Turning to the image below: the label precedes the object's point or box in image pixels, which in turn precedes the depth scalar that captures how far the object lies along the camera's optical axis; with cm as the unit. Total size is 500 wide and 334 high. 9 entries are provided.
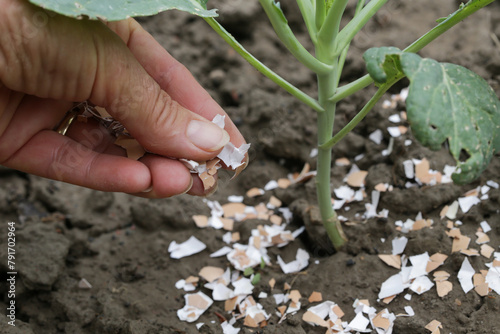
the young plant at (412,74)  31
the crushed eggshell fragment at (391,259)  37
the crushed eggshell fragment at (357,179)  41
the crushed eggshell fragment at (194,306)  37
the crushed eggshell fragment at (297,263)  39
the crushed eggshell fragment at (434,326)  35
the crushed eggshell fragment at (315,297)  37
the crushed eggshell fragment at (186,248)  40
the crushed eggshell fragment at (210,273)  39
